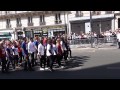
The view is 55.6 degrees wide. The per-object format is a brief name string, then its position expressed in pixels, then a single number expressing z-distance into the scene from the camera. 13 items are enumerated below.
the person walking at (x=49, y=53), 5.52
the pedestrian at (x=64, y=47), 6.62
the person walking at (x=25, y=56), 5.80
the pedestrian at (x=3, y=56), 5.58
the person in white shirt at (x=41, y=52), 5.73
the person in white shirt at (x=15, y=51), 6.14
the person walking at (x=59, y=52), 5.93
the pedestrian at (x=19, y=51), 6.43
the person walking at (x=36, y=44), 6.15
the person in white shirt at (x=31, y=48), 5.86
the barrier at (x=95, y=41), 11.02
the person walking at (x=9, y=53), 5.84
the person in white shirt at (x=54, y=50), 5.69
